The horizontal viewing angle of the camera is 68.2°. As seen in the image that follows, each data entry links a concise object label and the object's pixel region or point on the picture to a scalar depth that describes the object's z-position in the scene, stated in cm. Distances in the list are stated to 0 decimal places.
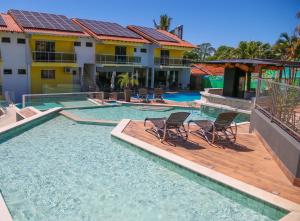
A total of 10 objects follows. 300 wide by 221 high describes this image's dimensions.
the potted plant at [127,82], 1908
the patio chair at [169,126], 764
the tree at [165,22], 4212
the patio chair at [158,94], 1777
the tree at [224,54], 3637
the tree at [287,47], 2697
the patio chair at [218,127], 750
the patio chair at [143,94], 1735
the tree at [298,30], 2767
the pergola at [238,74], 1283
